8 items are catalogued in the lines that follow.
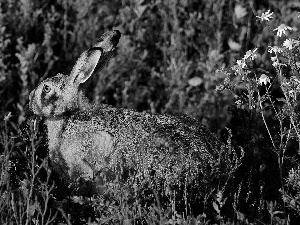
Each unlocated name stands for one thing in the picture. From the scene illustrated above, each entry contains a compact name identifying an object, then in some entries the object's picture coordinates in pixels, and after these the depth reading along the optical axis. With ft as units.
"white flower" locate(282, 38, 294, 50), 24.53
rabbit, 26.25
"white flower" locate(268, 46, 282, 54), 24.78
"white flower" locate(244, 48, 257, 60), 25.85
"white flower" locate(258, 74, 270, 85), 25.48
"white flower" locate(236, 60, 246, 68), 26.02
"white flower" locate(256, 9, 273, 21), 25.41
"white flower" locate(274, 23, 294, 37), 24.76
